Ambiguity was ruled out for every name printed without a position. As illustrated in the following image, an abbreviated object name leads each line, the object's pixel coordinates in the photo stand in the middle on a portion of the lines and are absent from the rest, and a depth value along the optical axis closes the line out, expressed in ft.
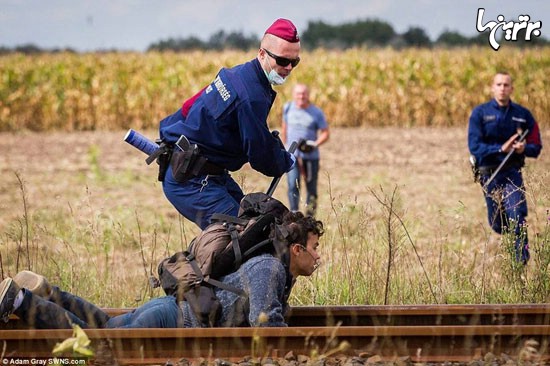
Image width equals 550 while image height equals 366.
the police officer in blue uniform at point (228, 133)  43.09
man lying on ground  36.86
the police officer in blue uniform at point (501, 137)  68.80
